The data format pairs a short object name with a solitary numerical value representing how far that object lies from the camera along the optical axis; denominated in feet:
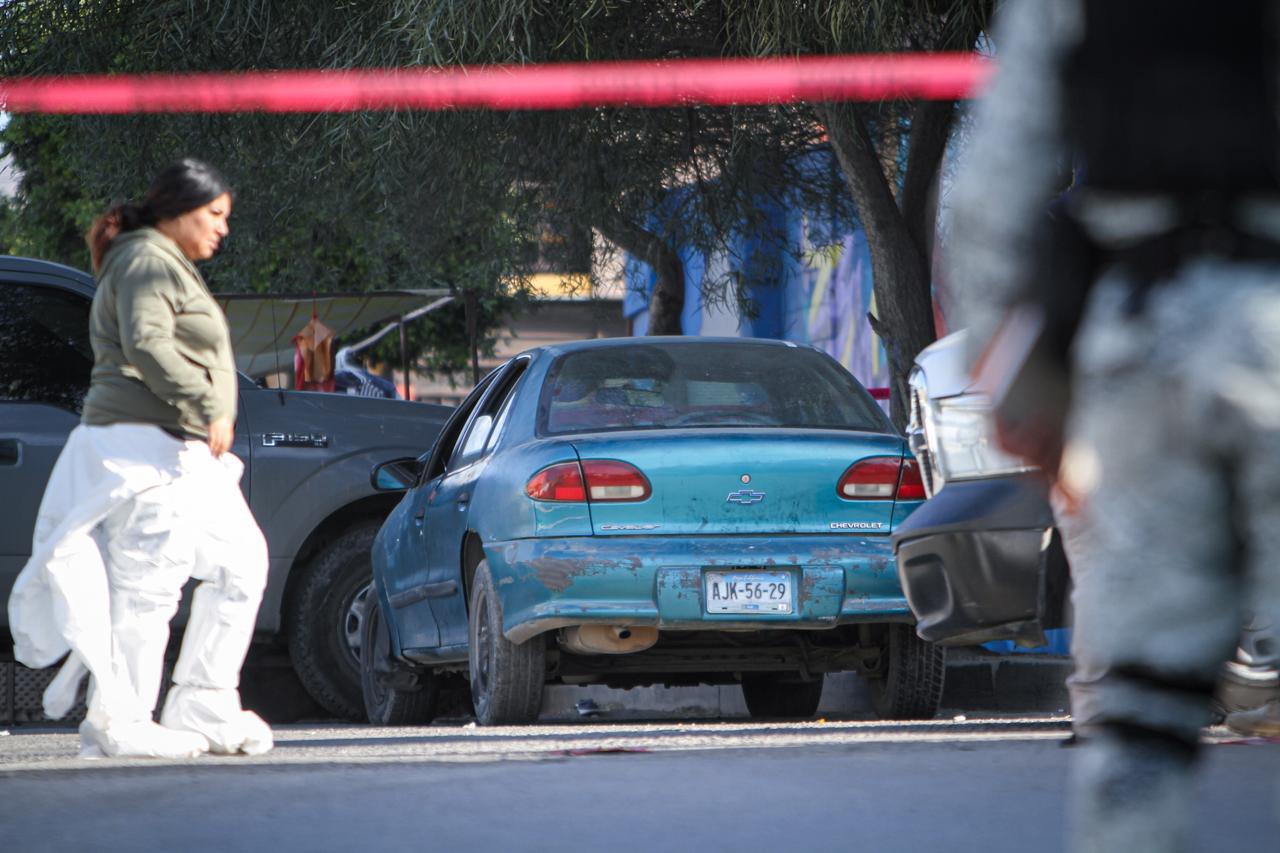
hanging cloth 112.47
